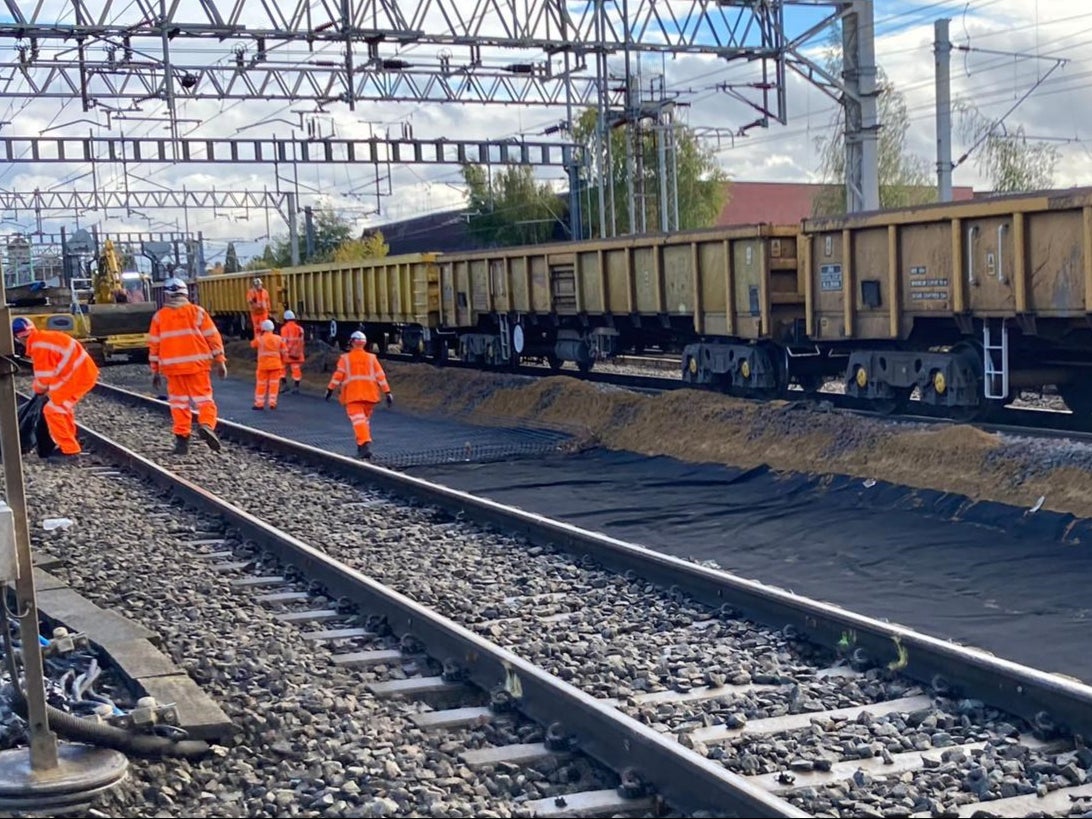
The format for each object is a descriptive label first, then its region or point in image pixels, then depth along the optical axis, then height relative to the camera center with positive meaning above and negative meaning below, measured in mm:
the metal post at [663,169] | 32062 +3748
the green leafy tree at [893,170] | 51812 +5367
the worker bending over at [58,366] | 13797 -278
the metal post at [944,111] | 22109 +3194
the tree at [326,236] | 79438 +5614
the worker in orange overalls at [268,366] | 20016 -563
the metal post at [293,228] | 53156 +4063
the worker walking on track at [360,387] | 14461 -666
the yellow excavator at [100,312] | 32250 +657
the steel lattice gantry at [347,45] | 22859 +5308
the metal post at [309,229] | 60094 +4628
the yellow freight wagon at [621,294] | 15617 +286
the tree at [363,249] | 67125 +4001
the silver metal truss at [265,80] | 26766 +5349
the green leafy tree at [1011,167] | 50781 +5041
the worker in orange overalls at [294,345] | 25344 -312
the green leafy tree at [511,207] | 58031 +5006
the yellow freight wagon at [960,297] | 11641 +28
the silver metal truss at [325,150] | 39000 +5498
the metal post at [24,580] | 4586 -841
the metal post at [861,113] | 23406 +3405
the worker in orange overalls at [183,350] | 14273 -172
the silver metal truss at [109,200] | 55625 +5932
